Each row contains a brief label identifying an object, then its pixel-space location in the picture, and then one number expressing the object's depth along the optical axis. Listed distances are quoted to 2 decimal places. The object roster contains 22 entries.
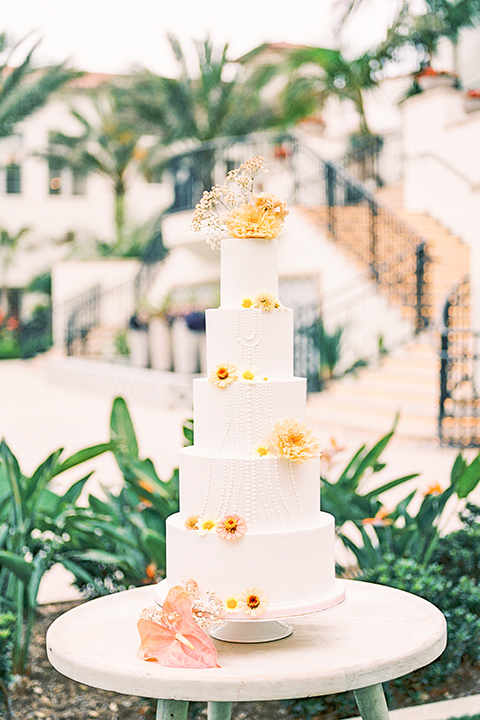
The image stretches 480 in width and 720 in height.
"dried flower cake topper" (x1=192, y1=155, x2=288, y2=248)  2.94
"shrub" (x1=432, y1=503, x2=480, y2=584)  4.58
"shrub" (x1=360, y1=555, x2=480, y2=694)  4.04
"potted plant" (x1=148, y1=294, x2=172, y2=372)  17.53
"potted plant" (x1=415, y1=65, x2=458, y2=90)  18.08
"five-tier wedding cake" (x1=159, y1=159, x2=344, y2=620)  2.73
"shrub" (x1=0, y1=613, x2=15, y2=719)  3.66
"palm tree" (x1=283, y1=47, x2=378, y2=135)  23.30
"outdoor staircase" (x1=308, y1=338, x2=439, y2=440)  11.96
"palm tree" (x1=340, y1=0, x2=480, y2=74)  20.14
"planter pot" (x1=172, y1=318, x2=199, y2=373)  16.67
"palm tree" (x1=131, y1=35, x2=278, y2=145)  23.36
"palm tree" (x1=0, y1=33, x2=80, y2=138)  17.00
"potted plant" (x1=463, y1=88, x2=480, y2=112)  17.92
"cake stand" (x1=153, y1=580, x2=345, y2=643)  2.80
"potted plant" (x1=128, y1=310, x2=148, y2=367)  18.47
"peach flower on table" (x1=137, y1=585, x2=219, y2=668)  2.49
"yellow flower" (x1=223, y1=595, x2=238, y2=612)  2.68
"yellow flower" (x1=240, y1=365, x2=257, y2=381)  2.88
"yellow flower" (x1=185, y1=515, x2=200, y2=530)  2.81
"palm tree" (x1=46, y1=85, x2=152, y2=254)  29.25
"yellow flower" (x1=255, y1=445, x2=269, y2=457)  2.82
